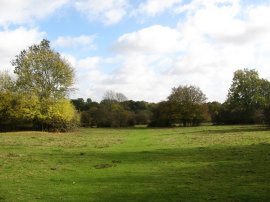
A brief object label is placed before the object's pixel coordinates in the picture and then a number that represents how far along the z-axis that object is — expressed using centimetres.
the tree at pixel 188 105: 10862
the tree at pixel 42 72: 6919
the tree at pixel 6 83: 7429
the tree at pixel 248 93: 10562
